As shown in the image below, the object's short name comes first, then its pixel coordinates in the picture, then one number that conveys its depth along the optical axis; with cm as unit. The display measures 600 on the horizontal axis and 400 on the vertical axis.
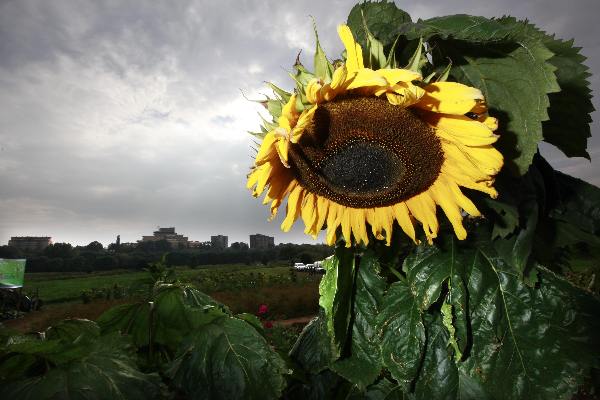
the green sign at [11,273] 2057
